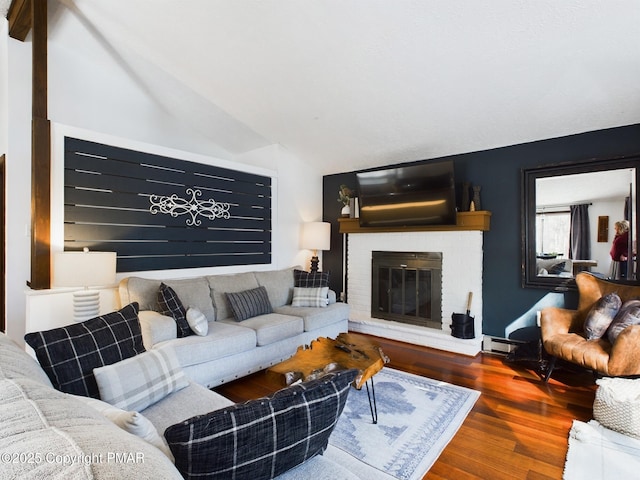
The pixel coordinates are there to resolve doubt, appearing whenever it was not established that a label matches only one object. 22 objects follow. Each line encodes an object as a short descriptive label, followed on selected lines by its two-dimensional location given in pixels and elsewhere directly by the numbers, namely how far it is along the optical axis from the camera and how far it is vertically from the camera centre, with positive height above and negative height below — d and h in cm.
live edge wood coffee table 216 -85
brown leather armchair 245 -84
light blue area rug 200 -130
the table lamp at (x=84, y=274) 248 -26
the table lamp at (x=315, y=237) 503 +4
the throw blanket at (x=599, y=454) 185 -128
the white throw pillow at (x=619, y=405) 215 -109
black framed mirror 325 +24
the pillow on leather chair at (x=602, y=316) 283 -65
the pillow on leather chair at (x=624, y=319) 263 -63
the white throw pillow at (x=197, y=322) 287 -72
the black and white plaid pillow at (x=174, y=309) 286 -60
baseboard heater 380 -122
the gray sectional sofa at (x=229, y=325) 268 -83
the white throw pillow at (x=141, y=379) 148 -68
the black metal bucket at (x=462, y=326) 388 -101
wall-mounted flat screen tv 398 +56
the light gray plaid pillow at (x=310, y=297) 410 -71
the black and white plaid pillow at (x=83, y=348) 140 -50
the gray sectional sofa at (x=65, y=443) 49 -35
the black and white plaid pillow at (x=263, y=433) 76 -48
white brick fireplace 400 -54
